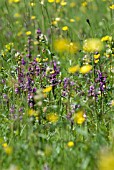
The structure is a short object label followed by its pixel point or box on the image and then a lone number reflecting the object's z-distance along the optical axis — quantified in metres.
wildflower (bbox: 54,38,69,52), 3.81
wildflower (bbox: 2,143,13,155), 3.54
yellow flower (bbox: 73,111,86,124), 3.95
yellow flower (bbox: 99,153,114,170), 2.54
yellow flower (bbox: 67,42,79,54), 4.47
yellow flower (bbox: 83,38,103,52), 3.95
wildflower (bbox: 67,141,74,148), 3.72
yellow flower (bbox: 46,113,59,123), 4.18
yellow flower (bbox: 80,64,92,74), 3.92
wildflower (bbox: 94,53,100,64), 4.73
